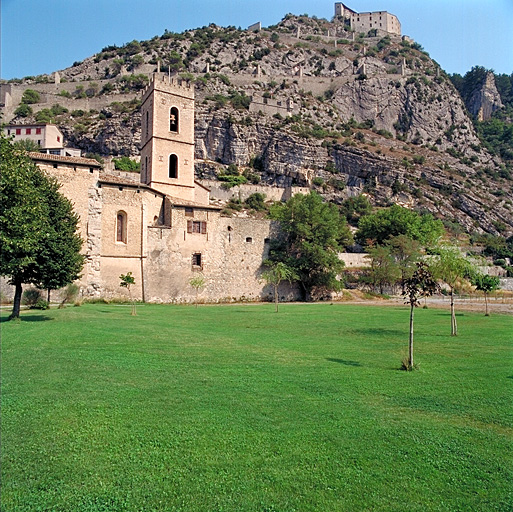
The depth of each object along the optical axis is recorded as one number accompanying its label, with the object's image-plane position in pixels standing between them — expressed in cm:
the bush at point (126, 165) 7291
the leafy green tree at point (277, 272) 3341
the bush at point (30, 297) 2516
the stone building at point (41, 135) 7475
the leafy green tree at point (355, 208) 7781
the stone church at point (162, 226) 3042
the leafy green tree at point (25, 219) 1339
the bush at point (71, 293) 2728
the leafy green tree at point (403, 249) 4596
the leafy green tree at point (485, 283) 2773
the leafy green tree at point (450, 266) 1862
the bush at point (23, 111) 9016
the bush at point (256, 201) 7549
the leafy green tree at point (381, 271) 4444
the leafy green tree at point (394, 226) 5647
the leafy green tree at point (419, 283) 1243
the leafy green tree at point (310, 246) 3888
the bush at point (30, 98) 9538
